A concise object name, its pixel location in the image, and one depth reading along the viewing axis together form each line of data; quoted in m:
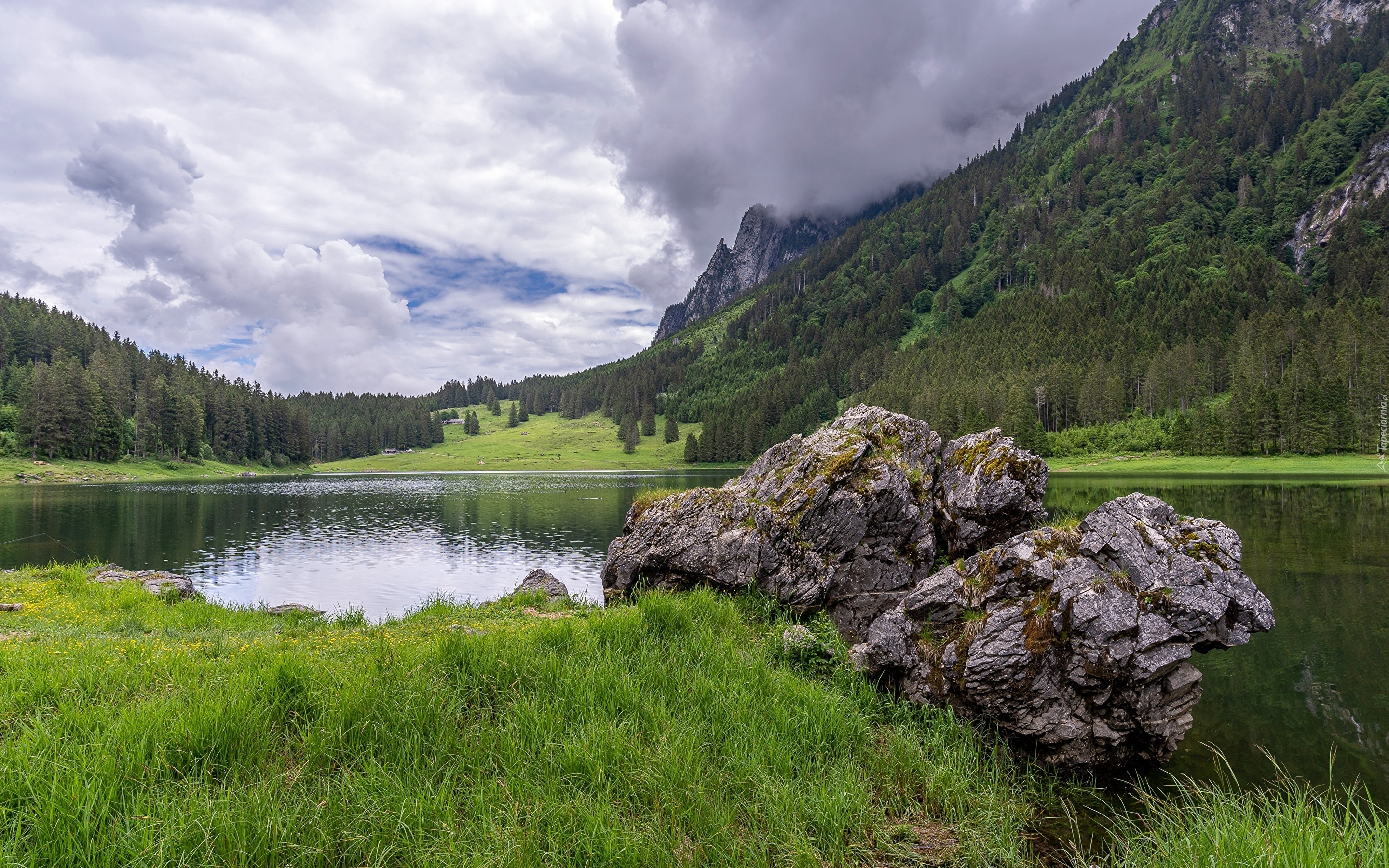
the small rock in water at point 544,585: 19.56
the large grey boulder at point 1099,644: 9.27
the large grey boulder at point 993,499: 16.30
